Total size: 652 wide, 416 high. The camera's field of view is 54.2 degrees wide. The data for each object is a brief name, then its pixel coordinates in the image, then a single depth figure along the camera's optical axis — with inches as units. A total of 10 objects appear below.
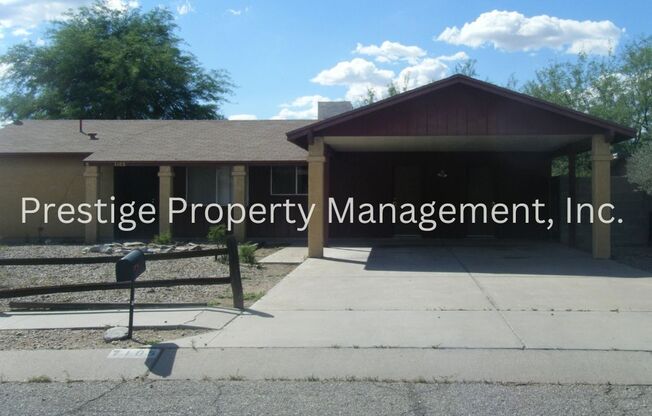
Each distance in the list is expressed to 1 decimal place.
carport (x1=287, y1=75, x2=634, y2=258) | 562.3
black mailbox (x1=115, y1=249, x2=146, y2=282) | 284.2
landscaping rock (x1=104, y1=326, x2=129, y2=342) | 289.9
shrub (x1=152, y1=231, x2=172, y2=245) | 730.8
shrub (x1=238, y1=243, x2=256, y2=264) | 555.2
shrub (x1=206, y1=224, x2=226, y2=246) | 620.7
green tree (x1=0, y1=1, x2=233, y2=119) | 1552.7
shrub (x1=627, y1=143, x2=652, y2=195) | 580.4
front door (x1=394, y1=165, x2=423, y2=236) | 805.2
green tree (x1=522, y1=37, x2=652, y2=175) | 997.3
